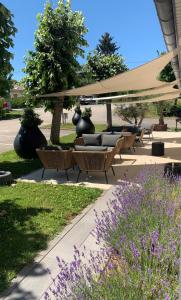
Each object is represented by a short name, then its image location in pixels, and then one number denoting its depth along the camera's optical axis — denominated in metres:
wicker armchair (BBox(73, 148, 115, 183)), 5.13
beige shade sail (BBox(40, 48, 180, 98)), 3.69
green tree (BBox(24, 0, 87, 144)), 8.84
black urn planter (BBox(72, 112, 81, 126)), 13.54
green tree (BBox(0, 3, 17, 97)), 5.90
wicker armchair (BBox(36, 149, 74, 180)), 5.33
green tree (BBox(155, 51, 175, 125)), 14.02
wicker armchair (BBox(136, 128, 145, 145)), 9.04
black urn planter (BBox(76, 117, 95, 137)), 10.70
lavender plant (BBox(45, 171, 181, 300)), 1.56
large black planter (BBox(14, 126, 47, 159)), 7.33
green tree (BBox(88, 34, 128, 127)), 11.06
